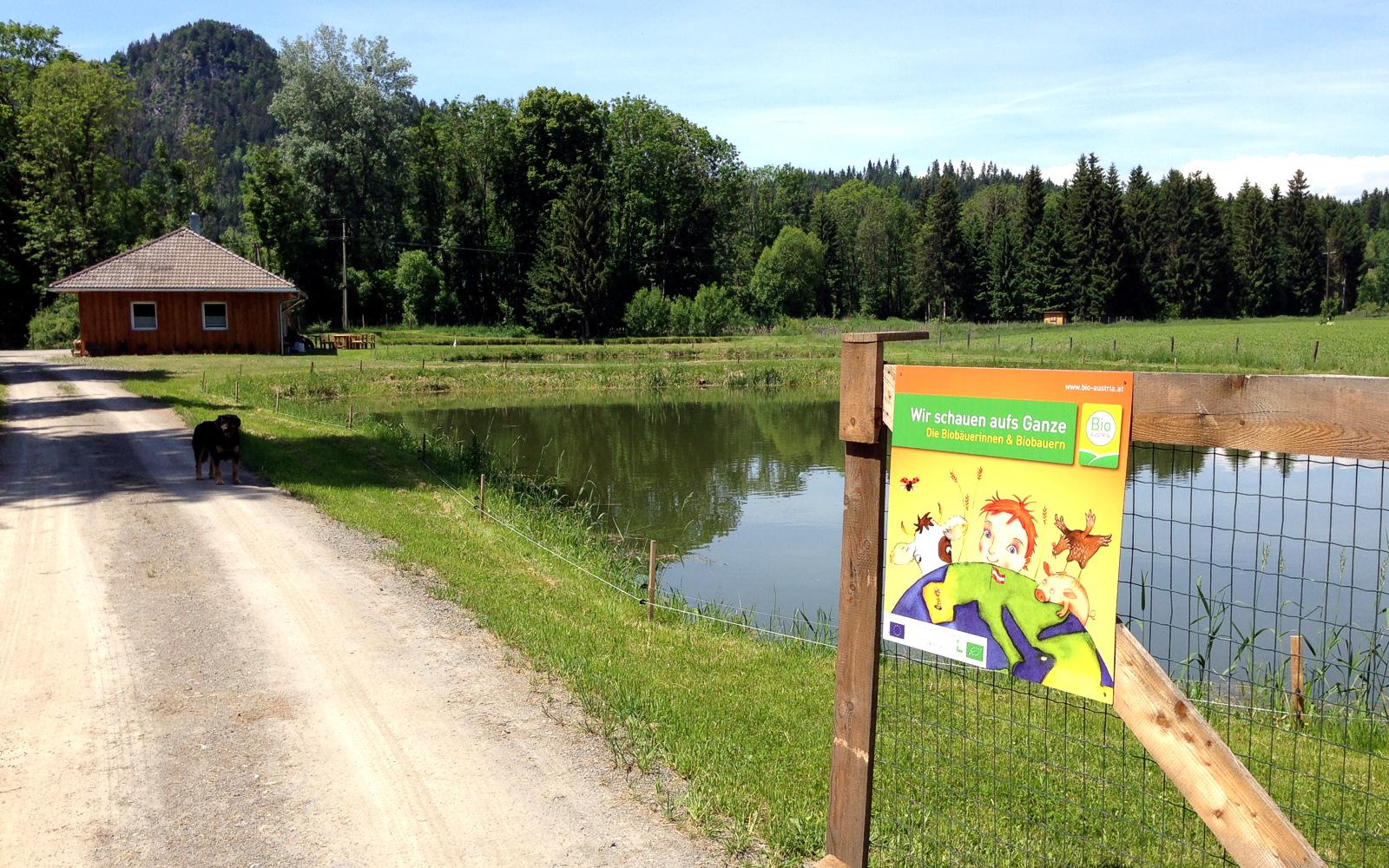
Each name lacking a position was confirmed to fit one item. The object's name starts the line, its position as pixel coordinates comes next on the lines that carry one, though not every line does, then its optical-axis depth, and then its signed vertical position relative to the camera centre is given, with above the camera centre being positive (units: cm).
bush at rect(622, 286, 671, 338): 6731 +142
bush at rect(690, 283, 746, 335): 6938 +160
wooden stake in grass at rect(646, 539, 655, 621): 948 -237
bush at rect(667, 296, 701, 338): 6888 +104
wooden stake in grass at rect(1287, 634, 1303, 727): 705 -229
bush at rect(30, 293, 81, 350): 4959 +16
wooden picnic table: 5012 -34
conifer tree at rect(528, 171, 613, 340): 6241 +418
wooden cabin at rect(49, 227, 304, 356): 4259 +139
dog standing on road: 1552 -162
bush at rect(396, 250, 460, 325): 6519 +288
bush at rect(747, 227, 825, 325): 8481 +489
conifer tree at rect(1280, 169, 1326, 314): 10131 +770
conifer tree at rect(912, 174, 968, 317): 9300 +741
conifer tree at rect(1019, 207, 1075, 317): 8562 +572
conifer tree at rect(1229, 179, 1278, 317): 9681 +745
